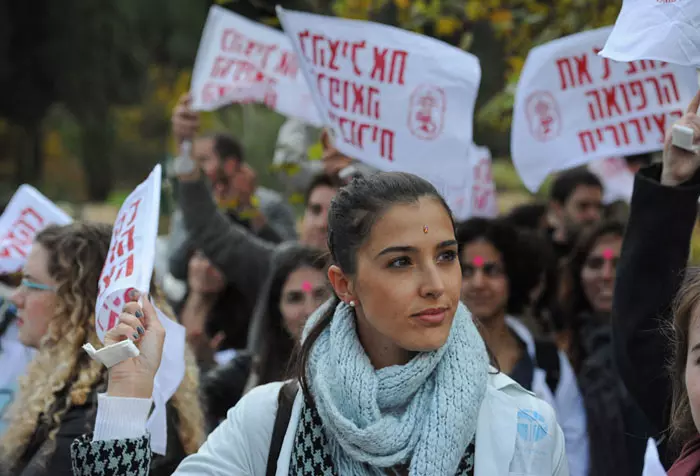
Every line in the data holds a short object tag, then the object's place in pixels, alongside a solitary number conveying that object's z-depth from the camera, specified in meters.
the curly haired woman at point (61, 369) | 3.52
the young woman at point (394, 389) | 2.68
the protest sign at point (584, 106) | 4.56
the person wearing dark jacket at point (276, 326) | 4.91
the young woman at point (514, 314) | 4.69
